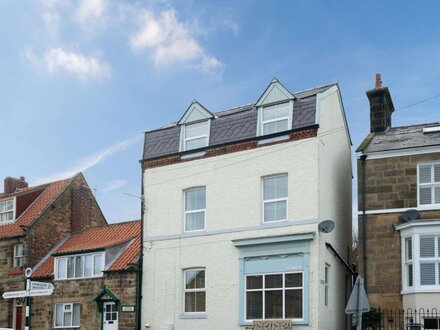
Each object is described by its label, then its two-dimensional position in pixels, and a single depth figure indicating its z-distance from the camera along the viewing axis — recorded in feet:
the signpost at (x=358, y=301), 51.98
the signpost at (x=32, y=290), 66.87
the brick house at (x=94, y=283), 94.17
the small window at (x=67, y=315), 101.76
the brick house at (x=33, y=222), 114.21
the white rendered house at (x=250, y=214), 78.43
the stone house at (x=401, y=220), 74.49
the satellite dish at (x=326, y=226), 75.51
